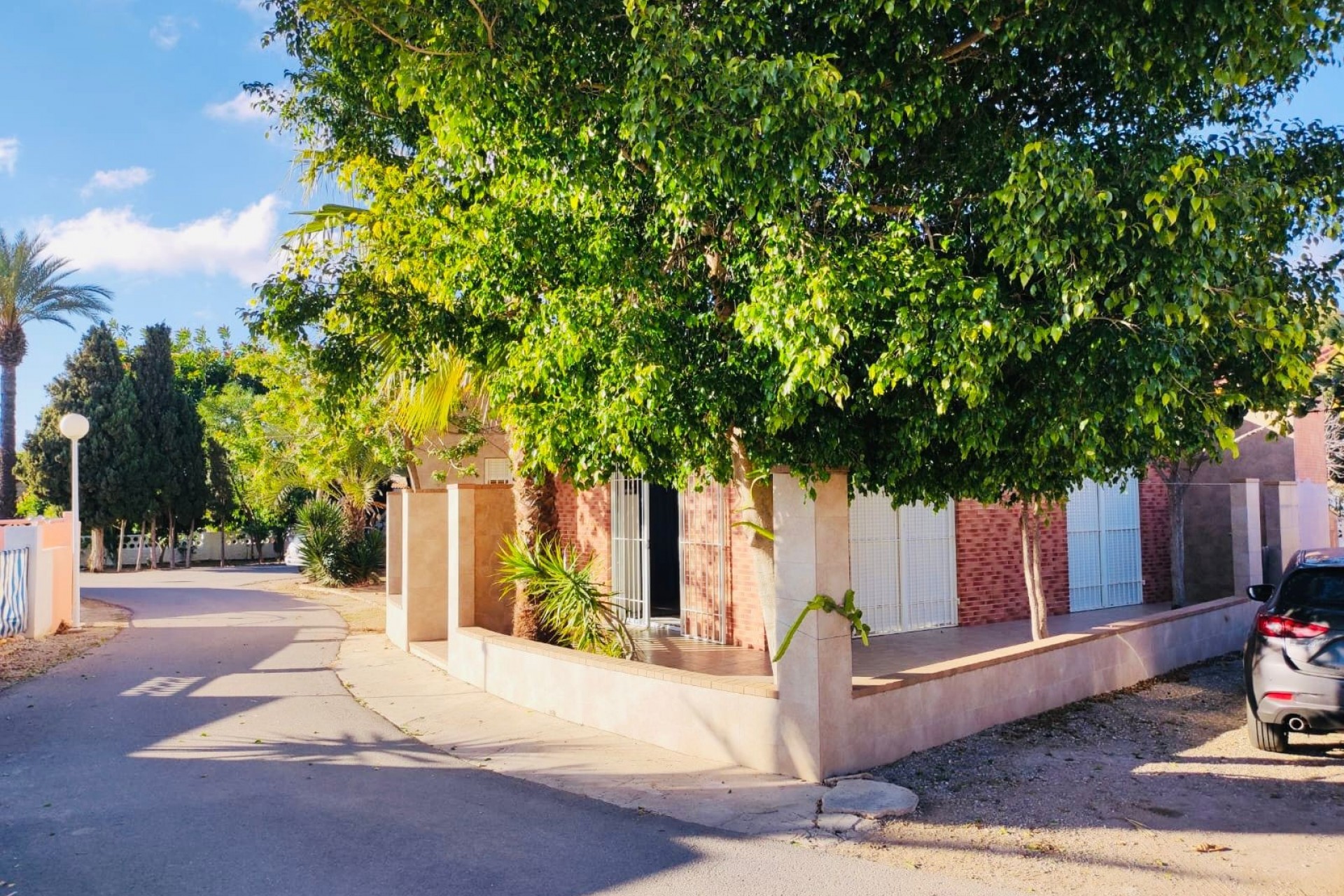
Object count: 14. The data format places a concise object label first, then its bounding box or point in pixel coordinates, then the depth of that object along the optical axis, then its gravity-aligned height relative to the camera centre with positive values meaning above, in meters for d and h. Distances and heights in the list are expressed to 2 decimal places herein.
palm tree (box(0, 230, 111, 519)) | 26.89 +5.59
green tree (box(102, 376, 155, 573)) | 31.36 +0.87
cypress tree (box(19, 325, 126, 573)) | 31.31 +1.72
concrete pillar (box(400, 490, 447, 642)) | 13.09 -1.10
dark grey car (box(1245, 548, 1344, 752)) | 6.77 -1.33
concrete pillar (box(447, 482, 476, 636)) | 11.03 -0.82
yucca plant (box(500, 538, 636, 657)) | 10.23 -1.26
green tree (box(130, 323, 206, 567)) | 32.41 +1.99
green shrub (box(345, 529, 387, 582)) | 23.92 -1.74
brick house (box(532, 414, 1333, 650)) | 12.81 -1.00
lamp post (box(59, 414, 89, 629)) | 15.54 +0.99
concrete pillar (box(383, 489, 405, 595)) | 15.79 -0.85
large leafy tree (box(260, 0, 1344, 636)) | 5.61 +1.74
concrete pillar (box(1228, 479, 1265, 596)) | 14.48 -0.95
